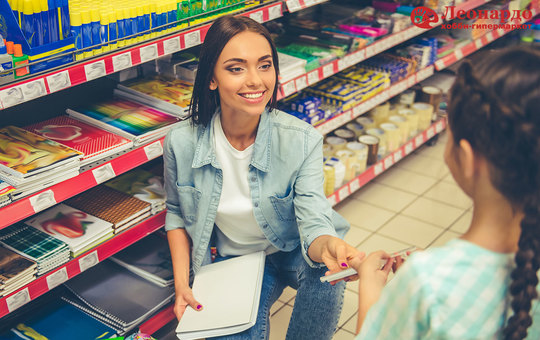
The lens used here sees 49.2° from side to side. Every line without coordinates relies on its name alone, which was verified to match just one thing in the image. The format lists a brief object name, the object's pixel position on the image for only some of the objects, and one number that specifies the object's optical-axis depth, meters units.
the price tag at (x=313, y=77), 3.06
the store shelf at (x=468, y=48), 4.30
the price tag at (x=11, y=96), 1.73
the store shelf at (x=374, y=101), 3.33
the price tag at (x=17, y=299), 1.94
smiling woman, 2.06
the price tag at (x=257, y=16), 2.59
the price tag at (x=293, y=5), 2.74
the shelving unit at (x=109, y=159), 1.85
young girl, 1.05
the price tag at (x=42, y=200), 1.90
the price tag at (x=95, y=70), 1.96
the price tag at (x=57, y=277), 2.06
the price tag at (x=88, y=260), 2.16
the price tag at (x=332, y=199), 3.33
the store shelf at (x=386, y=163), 3.45
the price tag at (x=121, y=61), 2.04
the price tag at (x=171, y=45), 2.23
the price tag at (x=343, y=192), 3.43
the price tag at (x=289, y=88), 2.88
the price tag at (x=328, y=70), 3.17
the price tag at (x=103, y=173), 2.10
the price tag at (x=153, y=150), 2.30
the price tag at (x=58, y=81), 1.85
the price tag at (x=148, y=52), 2.15
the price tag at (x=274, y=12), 2.70
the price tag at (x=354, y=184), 3.52
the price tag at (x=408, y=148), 4.06
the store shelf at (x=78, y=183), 1.85
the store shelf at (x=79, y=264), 1.96
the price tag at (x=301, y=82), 2.97
